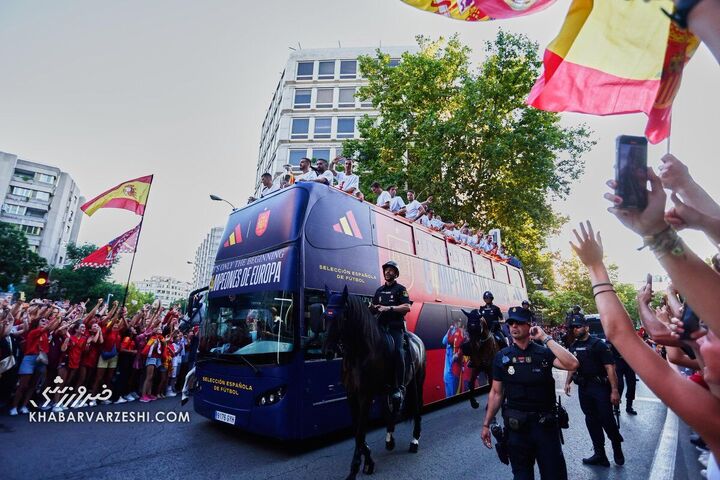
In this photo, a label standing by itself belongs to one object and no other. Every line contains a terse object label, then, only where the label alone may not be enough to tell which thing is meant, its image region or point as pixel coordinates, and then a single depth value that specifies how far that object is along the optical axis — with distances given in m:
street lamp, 18.32
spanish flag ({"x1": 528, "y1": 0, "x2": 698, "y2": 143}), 3.52
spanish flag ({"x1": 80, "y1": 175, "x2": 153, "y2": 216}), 12.24
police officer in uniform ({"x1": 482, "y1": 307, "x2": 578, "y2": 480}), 3.41
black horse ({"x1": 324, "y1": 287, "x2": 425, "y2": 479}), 5.05
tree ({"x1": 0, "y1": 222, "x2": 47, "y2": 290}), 39.56
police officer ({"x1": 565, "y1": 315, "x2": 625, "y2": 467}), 5.53
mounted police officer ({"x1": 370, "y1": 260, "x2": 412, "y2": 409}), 6.00
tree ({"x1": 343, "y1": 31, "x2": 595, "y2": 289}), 17.59
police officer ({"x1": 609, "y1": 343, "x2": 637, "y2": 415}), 9.79
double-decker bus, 5.79
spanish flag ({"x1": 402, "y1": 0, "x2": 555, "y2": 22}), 3.85
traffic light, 10.84
